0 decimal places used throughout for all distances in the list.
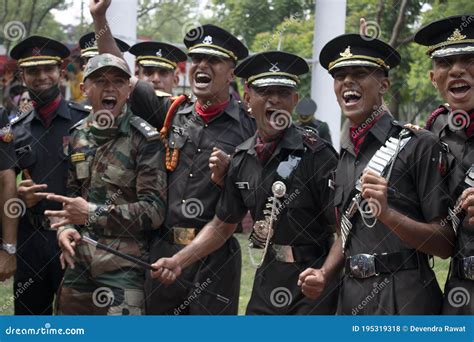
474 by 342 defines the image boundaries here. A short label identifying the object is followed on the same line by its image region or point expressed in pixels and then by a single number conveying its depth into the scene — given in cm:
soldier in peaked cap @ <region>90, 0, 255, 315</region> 617
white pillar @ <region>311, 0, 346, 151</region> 1165
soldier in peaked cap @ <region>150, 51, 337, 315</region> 562
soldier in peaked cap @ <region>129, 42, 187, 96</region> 796
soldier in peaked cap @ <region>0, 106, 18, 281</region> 643
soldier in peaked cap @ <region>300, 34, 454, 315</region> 480
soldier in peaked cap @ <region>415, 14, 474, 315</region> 473
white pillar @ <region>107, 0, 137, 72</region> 980
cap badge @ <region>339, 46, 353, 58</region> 527
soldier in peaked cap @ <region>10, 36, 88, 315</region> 684
